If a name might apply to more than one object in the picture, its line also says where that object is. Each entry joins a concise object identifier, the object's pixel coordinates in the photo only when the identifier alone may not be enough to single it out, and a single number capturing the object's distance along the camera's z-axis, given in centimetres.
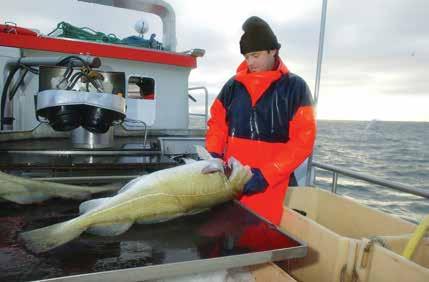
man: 267
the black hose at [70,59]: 368
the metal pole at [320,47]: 339
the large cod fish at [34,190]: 220
